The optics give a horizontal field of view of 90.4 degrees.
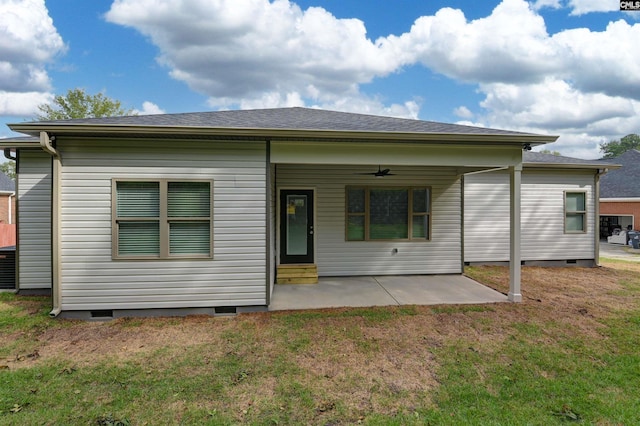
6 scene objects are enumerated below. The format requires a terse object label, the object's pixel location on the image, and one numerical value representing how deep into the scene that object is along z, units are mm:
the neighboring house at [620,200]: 16625
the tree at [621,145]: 55312
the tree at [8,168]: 40619
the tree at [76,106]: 25406
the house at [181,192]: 4867
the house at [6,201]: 17812
